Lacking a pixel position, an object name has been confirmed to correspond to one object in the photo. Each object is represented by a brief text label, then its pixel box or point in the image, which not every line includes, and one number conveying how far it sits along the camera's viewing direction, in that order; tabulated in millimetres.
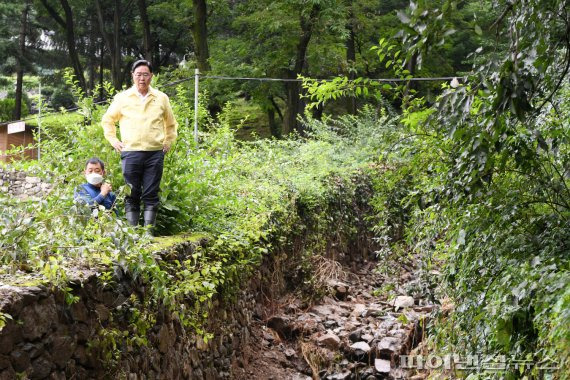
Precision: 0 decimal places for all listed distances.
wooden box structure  24438
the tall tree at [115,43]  26125
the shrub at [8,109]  30281
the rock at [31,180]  15977
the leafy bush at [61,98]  31348
